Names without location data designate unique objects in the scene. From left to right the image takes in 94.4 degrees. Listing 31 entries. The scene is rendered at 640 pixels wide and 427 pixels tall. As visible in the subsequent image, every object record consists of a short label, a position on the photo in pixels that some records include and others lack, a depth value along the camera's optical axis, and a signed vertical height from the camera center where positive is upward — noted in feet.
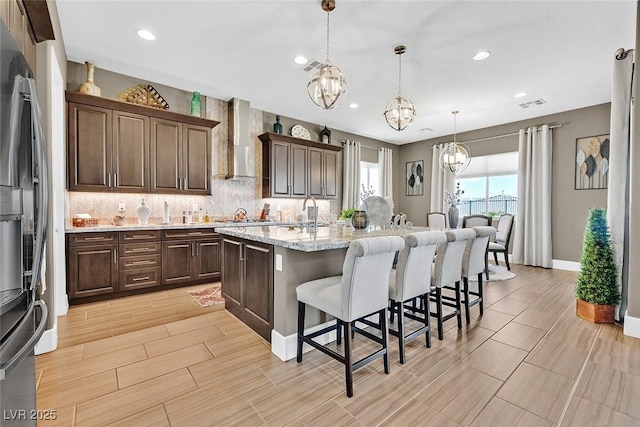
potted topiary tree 9.86 -2.28
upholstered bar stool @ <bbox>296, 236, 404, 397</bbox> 6.07 -1.91
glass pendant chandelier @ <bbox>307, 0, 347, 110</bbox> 8.79 +3.69
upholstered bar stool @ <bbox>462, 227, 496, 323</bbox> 9.73 -1.69
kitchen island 7.48 -1.76
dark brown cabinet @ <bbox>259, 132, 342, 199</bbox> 18.13 +2.58
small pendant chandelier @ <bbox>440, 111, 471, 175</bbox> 17.80 +3.06
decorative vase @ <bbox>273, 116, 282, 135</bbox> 18.71 +4.99
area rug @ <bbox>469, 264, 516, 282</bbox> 15.49 -3.74
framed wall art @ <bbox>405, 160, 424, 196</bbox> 26.14 +2.58
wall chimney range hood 16.72 +3.75
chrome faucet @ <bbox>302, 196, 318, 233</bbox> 8.52 -0.72
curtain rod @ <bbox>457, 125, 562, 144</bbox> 18.68 +5.10
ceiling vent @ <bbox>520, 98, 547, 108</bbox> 16.57 +5.98
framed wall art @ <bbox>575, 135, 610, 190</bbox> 17.02 +2.64
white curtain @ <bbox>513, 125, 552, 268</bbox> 18.72 +0.51
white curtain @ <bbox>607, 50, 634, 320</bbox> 9.89 +1.48
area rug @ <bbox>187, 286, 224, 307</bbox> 11.80 -3.79
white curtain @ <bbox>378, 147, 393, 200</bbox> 25.85 +3.14
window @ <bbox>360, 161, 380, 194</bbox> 26.03 +2.85
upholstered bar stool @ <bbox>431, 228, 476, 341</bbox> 8.55 -1.64
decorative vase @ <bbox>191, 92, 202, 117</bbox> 15.07 +5.20
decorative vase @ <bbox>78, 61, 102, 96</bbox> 12.09 +4.96
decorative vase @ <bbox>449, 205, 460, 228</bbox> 15.66 -0.48
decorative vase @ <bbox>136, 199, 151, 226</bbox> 13.69 -0.34
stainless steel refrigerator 3.18 -0.24
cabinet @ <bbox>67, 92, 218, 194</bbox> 11.98 +2.64
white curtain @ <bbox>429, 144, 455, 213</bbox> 23.82 +1.98
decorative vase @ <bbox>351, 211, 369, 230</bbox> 10.28 -0.45
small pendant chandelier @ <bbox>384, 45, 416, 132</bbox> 11.32 +3.68
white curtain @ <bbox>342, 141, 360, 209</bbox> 23.09 +2.54
